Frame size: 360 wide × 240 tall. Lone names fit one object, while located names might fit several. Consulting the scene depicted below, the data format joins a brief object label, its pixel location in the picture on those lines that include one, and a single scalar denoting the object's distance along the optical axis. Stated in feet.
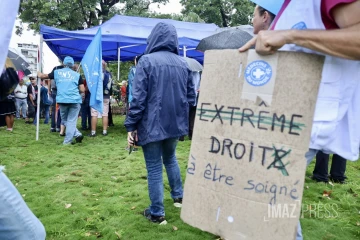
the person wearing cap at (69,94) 21.63
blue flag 21.57
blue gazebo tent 25.72
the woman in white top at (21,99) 37.31
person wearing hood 9.16
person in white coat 4.00
